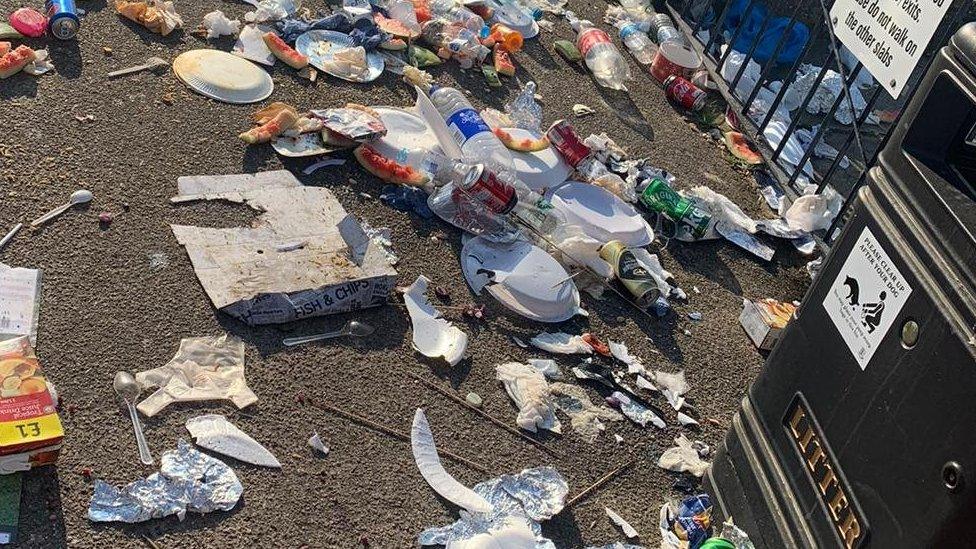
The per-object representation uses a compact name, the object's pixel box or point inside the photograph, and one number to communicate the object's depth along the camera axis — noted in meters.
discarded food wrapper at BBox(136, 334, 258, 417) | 3.31
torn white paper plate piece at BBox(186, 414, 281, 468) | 3.20
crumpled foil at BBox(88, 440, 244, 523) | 2.92
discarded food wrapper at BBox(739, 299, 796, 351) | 4.47
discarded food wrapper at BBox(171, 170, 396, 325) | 3.71
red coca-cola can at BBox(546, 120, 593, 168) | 5.02
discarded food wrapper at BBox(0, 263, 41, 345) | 3.36
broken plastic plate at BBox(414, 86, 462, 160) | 4.84
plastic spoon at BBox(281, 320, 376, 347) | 3.75
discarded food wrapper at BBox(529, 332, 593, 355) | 4.05
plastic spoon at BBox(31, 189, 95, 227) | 3.86
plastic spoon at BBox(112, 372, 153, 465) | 3.20
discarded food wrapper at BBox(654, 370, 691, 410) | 4.05
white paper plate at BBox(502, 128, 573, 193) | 4.88
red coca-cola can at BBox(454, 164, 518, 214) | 4.35
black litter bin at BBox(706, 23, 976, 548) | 2.42
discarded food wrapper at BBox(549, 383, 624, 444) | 3.76
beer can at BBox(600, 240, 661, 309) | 4.38
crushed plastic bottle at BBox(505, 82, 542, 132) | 5.39
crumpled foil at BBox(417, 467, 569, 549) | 3.17
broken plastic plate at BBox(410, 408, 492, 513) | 3.29
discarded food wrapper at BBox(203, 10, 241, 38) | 5.21
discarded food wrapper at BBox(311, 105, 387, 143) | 4.62
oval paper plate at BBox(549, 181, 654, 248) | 4.72
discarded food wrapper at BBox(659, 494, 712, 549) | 3.39
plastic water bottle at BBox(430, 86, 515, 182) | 4.79
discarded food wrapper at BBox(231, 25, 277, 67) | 5.17
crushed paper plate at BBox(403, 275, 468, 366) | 3.82
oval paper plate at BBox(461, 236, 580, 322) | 4.18
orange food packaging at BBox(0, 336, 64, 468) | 2.84
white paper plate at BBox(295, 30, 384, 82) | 5.32
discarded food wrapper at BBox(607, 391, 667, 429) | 3.89
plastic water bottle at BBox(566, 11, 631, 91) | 6.18
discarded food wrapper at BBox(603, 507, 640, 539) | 3.41
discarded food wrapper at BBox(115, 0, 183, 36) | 5.08
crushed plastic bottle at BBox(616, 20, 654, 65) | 6.55
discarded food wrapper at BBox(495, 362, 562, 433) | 3.67
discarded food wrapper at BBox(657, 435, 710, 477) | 3.72
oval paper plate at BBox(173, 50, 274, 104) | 4.83
